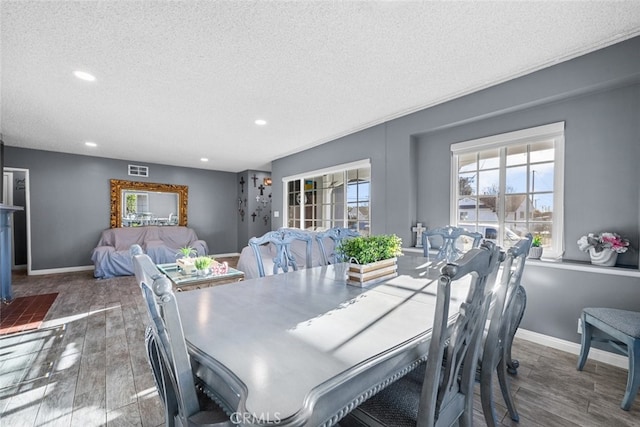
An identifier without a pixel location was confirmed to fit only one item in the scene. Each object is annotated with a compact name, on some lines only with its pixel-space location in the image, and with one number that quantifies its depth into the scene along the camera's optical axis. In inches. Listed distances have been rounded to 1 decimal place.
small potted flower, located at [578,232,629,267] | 83.0
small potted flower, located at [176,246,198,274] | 137.3
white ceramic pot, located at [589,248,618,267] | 85.0
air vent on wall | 253.0
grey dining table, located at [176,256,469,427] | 25.6
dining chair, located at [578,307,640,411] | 65.9
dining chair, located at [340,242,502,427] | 32.1
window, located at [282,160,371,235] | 168.4
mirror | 245.9
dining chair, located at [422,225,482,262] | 100.2
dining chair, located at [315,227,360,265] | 99.3
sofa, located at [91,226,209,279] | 202.1
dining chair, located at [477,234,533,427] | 47.6
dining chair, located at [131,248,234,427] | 27.4
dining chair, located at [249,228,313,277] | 80.8
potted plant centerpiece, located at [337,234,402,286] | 63.9
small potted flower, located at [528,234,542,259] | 100.2
